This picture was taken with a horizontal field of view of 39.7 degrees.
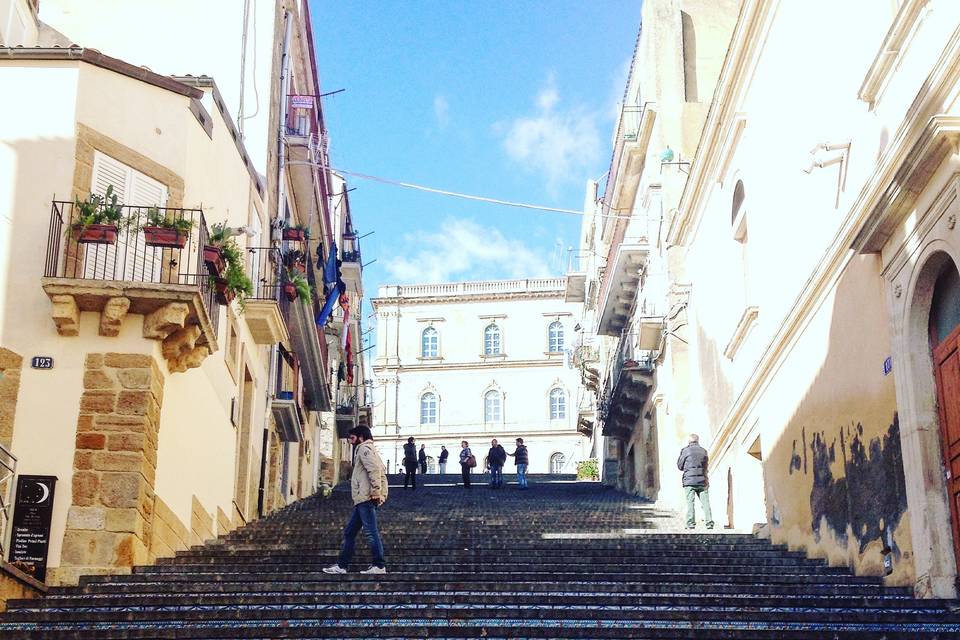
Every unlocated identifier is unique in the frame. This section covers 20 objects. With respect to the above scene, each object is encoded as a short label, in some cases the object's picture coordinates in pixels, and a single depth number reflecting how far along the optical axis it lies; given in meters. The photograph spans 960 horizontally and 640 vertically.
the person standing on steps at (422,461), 42.50
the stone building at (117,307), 13.37
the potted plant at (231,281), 15.74
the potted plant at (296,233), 24.25
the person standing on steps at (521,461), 34.03
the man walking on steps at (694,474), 19.95
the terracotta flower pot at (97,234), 13.68
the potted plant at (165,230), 14.09
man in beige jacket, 12.79
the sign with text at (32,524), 12.82
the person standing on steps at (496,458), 33.62
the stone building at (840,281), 11.30
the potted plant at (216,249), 15.30
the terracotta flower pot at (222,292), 15.73
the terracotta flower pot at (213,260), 15.28
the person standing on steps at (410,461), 33.66
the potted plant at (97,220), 13.70
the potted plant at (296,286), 22.73
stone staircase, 9.36
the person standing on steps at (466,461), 34.41
